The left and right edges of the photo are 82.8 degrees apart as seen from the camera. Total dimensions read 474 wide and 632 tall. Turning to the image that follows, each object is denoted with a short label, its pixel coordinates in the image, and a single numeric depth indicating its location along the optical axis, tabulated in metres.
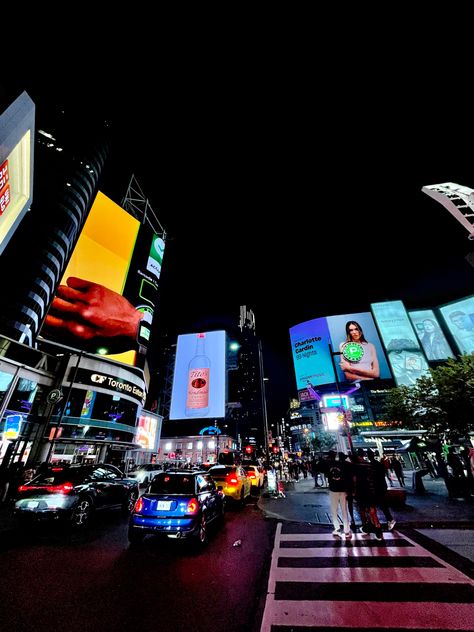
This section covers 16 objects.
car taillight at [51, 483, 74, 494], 7.82
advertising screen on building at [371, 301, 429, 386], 52.91
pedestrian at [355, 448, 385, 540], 6.79
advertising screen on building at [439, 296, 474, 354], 49.91
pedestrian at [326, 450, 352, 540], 7.35
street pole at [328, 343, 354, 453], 13.18
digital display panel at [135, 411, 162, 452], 38.97
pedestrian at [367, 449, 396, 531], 7.15
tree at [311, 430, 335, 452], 77.88
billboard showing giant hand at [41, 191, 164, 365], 29.80
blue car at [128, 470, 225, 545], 6.16
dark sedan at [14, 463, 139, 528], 7.50
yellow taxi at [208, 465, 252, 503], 12.19
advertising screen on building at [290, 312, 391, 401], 56.56
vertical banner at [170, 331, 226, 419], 51.91
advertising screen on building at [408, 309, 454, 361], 52.81
